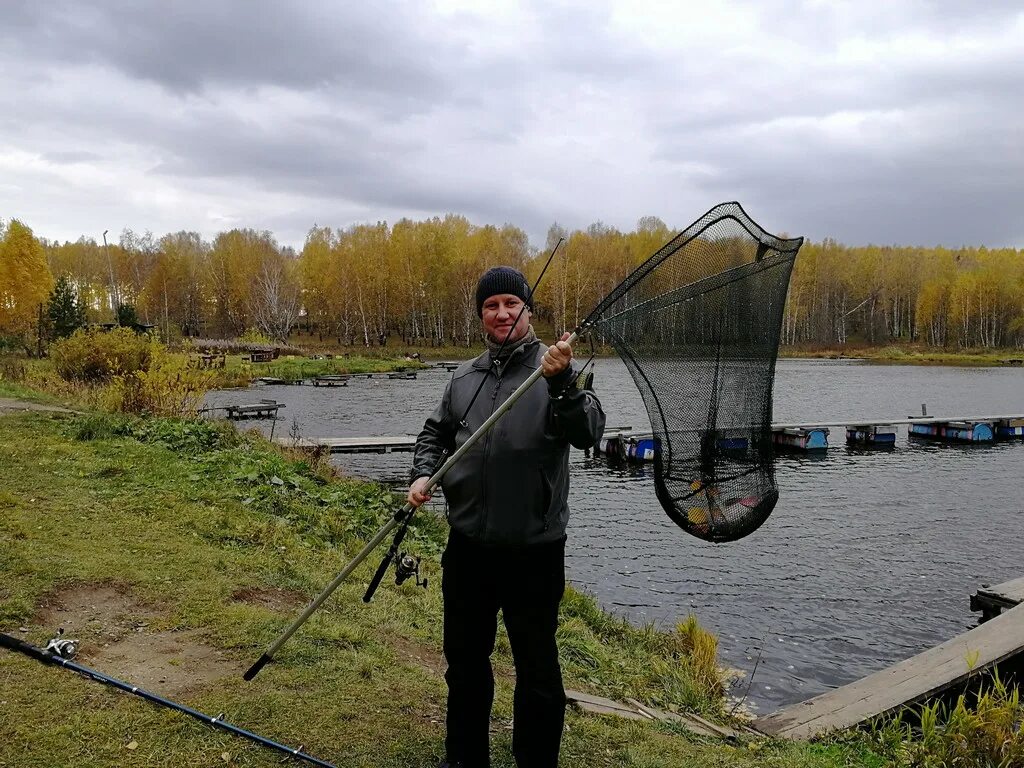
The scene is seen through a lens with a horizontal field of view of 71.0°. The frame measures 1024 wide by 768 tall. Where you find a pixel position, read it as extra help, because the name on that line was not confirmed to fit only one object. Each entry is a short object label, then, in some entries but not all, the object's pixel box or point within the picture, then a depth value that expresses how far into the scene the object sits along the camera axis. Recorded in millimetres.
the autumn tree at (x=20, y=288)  42938
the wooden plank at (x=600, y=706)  4551
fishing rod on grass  3158
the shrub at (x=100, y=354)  17734
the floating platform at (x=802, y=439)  23672
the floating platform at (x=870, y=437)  25172
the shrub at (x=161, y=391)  14422
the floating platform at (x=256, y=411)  24597
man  2908
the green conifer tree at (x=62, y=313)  40719
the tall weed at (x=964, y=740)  4723
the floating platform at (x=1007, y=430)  26766
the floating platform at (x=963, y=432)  26047
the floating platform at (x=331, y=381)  41312
